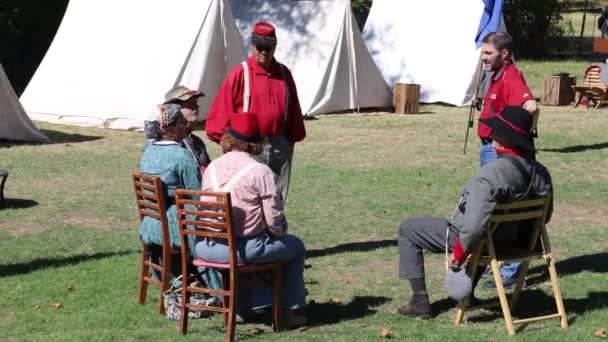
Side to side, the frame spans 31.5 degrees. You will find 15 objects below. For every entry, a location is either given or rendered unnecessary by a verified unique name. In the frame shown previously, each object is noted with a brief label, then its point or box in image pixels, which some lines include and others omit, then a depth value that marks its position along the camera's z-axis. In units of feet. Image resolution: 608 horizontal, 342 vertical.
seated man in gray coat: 20.24
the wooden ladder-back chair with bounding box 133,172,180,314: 21.63
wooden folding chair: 20.76
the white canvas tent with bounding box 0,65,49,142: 52.65
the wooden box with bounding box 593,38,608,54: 81.47
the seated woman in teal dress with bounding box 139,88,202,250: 22.44
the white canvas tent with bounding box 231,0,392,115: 65.98
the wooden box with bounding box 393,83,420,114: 66.80
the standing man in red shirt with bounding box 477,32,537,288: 25.30
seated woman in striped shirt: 20.47
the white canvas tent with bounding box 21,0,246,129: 59.11
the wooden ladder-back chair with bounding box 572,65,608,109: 70.23
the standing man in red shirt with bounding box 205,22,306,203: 25.38
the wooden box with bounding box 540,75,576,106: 72.47
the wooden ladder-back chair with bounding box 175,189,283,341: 19.83
